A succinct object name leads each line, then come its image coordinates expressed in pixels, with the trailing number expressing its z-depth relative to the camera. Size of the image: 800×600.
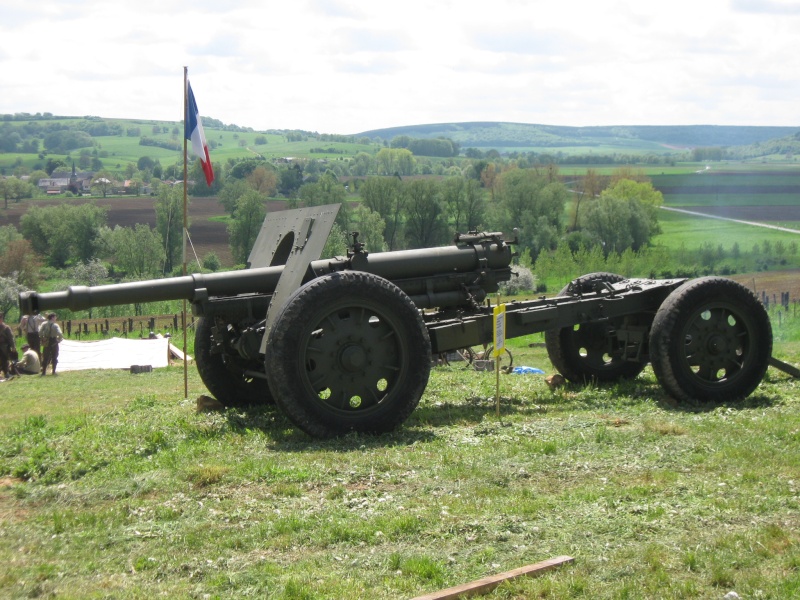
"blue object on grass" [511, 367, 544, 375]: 19.09
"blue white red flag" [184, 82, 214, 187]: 14.22
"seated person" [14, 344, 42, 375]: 22.34
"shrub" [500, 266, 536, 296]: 54.14
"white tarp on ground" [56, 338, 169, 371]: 23.88
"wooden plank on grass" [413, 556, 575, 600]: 5.79
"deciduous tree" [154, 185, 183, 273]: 74.94
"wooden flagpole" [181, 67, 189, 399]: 13.71
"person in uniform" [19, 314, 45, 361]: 23.22
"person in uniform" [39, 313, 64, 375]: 21.97
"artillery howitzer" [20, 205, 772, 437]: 10.18
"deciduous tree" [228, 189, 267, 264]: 69.62
